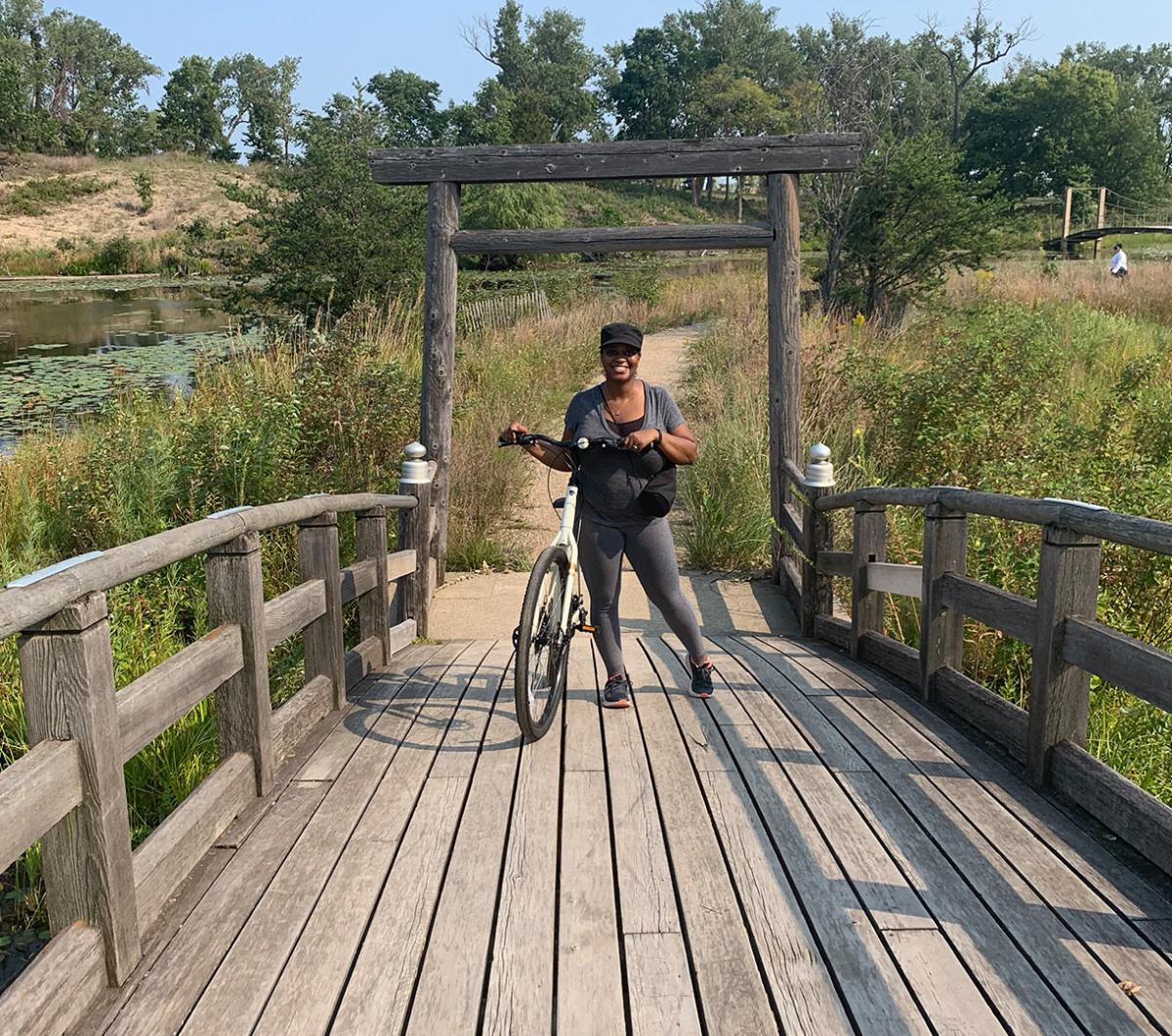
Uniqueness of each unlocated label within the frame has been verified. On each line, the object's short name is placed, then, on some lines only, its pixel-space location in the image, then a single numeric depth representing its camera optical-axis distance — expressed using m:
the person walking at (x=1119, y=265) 19.45
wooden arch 6.96
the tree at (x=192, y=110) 75.00
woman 4.02
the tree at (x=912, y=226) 16.64
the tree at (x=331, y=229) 15.23
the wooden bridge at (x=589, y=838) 2.27
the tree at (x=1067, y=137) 57.19
